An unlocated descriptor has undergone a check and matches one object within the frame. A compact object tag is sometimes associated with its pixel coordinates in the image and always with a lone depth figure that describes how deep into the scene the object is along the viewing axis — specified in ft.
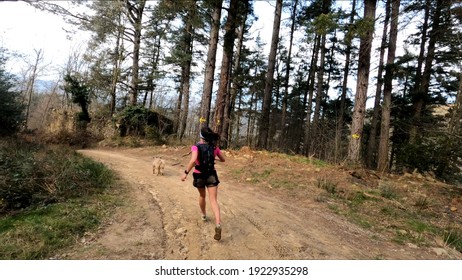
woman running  13.48
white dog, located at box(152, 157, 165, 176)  25.44
